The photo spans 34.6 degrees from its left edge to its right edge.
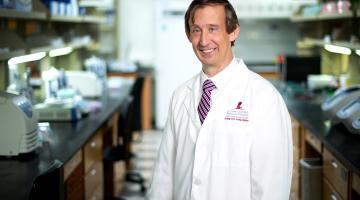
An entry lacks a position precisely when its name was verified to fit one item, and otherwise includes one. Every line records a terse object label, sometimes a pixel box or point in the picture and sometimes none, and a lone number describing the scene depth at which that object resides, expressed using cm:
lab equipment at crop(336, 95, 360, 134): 336
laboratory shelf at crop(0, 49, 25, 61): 307
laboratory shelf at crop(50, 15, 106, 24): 455
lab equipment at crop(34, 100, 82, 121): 414
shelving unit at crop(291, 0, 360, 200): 318
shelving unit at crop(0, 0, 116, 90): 364
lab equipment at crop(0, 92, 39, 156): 298
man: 213
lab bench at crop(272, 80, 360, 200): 288
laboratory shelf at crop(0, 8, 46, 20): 318
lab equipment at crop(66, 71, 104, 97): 541
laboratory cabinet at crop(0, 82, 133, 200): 260
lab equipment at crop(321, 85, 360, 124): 362
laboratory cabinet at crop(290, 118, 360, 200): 285
